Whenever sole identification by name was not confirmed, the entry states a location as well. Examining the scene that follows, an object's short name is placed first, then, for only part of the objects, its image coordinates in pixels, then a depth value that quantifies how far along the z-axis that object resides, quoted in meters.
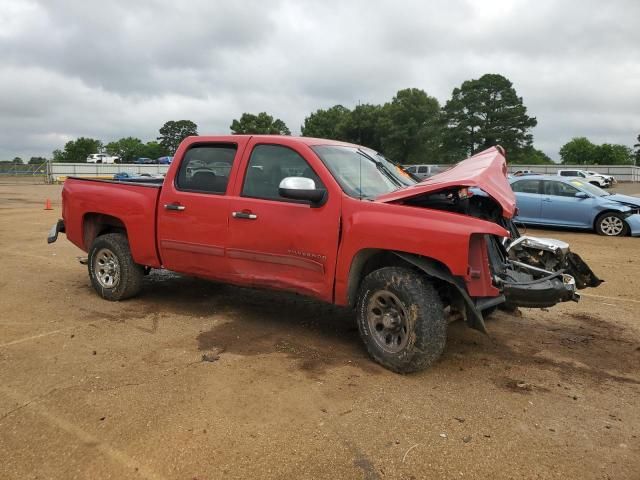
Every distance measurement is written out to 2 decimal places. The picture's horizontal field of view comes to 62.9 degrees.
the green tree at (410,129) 65.62
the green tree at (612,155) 83.06
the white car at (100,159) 67.69
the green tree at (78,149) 98.12
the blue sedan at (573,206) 12.27
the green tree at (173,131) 114.71
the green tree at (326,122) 71.38
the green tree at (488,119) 73.62
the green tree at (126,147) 117.52
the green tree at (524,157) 73.12
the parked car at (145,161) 62.09
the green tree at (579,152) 90.06
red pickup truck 3.84
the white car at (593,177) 40.09
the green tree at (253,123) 70.94
